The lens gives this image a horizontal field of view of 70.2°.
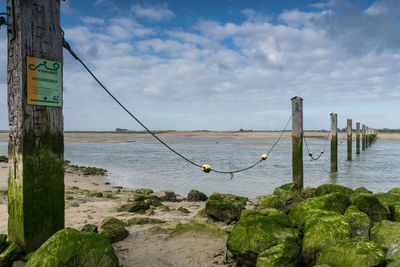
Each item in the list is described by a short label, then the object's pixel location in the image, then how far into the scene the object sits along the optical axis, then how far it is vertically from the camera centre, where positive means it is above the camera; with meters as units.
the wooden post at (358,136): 27.60 -0.57
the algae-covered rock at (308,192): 8.80 -1.95
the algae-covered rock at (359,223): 4.35 -1.44
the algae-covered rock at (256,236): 3.72 -1.44
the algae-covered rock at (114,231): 4.46 -1.66
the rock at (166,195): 9.12 -2.16
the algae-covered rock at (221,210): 6.01 -1.71
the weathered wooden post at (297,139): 9.63 -0.29
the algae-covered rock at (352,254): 3.17 -1.42
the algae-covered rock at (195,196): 9.24 -2.16
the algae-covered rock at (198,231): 4.63 -1.66
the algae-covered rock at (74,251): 2.94 -1.31
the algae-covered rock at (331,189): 7.22 -1.50
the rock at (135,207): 7.02 -1.94
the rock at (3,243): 3.38 -1.36
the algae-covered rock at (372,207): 5.39 -1.46
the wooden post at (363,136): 32.77 -0.66
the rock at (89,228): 4.02 -1.40
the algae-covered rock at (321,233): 3.78 -1.39
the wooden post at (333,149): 16.52 -1.07
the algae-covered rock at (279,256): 3.35 -1.52
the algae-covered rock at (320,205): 5.06 -1.39
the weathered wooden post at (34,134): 3.36 -0.06
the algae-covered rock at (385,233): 4.10 -1.51
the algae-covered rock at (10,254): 3.24 -1.44
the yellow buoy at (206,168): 6.30 -0.84
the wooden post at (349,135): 22.70 -0.34
